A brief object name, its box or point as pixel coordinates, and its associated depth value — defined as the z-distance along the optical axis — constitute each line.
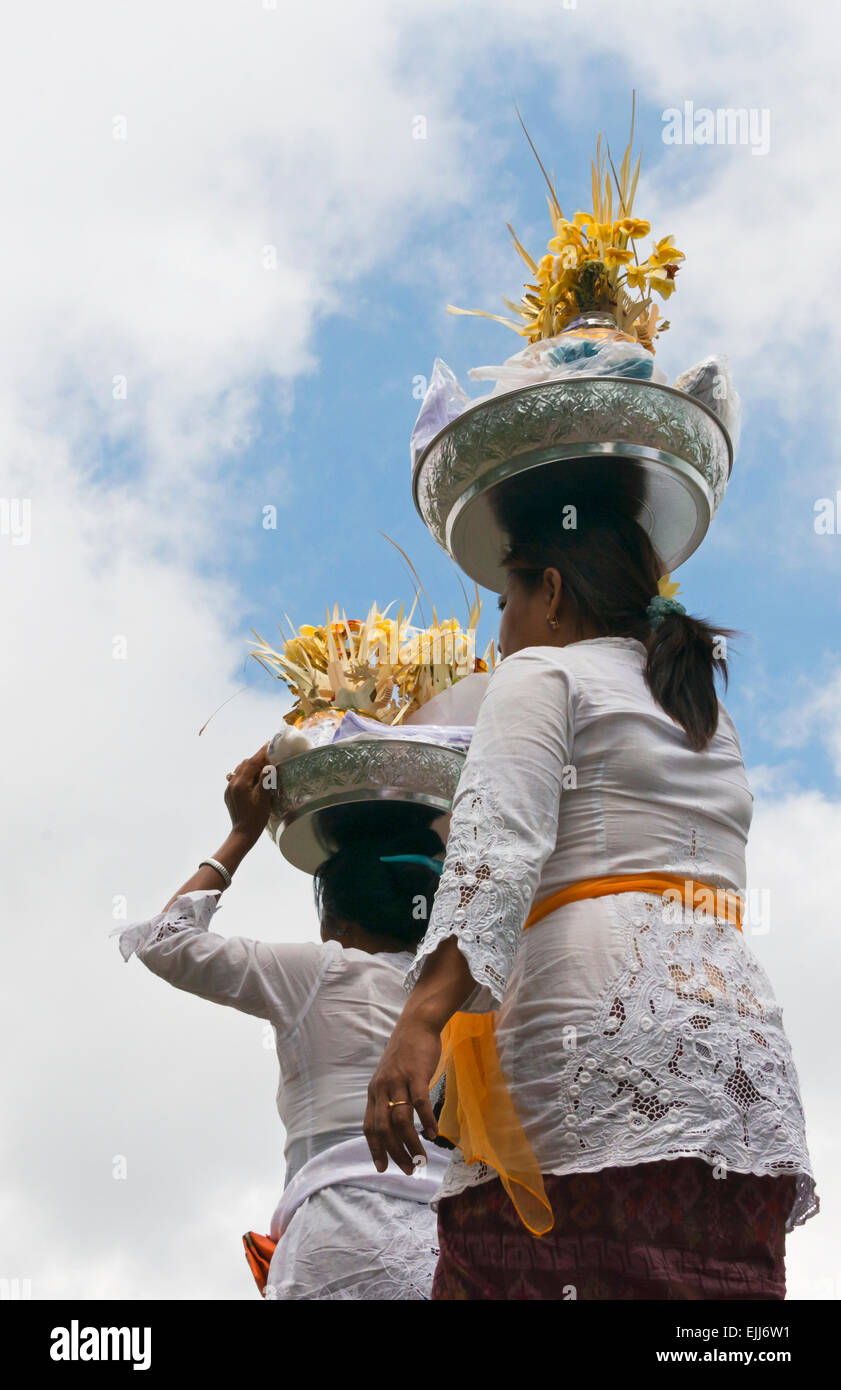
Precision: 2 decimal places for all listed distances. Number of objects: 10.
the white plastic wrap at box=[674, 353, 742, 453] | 2.94
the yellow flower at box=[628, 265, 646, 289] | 3.38
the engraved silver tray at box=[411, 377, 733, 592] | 2.69
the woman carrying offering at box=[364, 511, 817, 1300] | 1.88
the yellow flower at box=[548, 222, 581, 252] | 3.43
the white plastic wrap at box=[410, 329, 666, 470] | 2.81
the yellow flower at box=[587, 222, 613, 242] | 3.43
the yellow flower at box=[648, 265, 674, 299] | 3.38
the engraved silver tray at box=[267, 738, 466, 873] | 3.63
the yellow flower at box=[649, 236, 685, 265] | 3.39
